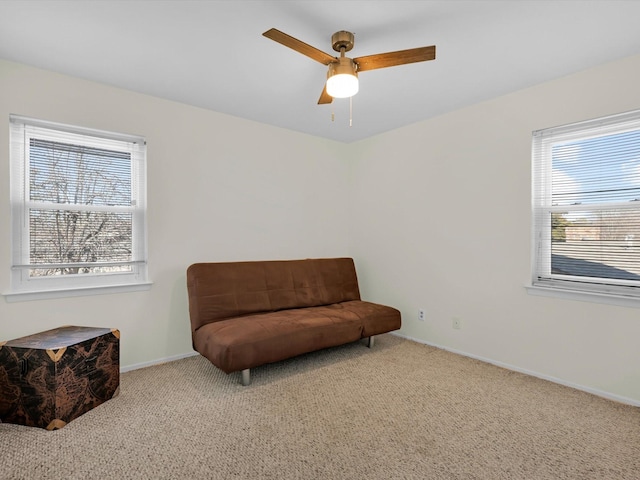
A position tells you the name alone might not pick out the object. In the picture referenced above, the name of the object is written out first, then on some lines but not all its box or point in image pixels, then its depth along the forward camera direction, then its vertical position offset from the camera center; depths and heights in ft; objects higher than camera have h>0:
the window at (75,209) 8.23 +0.70
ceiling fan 6.09 +3.25
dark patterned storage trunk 6.51 -2.81
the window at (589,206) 7.91 +0.71
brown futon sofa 8.45 -2.36
